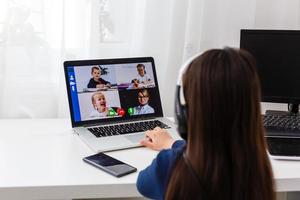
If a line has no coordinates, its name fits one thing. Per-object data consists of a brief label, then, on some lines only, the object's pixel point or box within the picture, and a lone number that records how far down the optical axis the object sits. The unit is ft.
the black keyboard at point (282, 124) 4.55
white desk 3.37
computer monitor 5.09
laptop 4.65
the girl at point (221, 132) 2.56
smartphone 3.60
